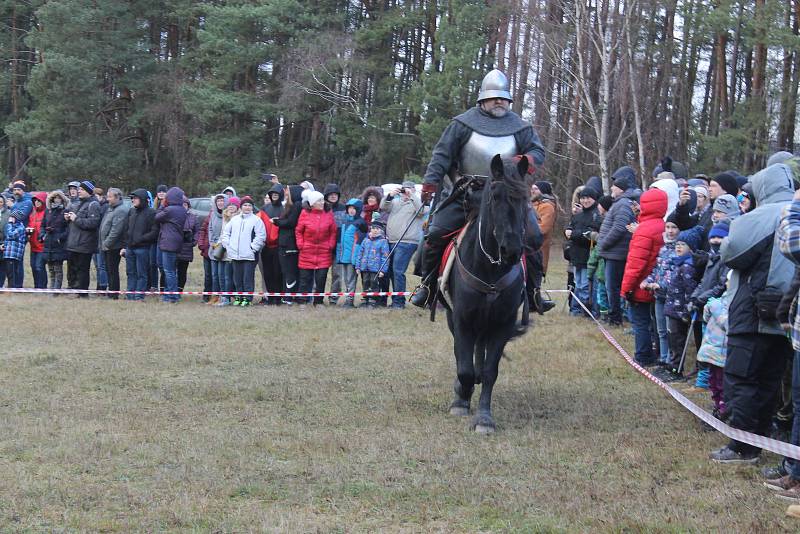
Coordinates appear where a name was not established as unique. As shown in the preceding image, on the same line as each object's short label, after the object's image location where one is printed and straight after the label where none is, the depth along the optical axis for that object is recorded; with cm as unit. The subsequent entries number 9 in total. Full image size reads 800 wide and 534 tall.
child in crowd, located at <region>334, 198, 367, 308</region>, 3247
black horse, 1409
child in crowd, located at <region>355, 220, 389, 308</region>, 3206
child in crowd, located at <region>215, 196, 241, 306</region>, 3294
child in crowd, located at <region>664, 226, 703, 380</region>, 1844
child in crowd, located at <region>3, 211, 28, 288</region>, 3484
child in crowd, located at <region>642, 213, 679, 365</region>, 1902
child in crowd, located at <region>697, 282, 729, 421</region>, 1516
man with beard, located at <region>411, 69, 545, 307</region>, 1639
